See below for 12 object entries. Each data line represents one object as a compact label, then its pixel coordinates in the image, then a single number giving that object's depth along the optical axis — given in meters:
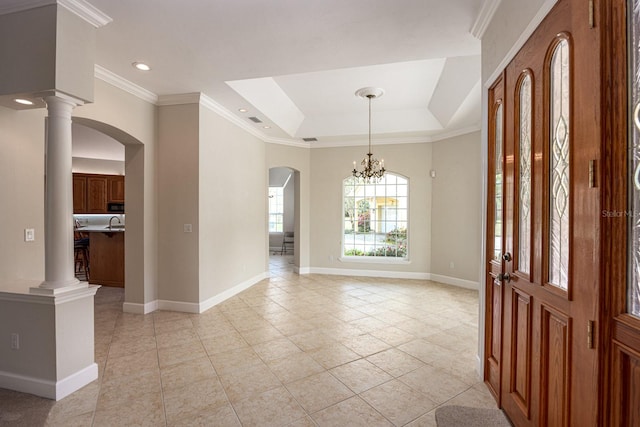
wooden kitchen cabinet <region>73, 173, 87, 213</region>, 9.18
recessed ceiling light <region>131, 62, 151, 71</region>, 3.49
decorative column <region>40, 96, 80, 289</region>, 2.49
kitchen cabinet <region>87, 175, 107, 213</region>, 9.38
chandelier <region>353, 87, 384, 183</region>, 5.14
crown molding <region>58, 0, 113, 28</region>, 2.47
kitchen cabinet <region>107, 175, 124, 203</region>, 9.80
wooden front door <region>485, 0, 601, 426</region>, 1.29
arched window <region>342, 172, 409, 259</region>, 7.05
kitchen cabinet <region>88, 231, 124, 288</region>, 5.82
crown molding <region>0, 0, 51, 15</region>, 2.43
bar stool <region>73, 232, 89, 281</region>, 7.04
